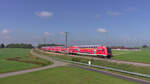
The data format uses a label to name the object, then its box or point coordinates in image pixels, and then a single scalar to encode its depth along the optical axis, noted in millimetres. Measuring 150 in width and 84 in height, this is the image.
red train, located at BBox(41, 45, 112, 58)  32525
